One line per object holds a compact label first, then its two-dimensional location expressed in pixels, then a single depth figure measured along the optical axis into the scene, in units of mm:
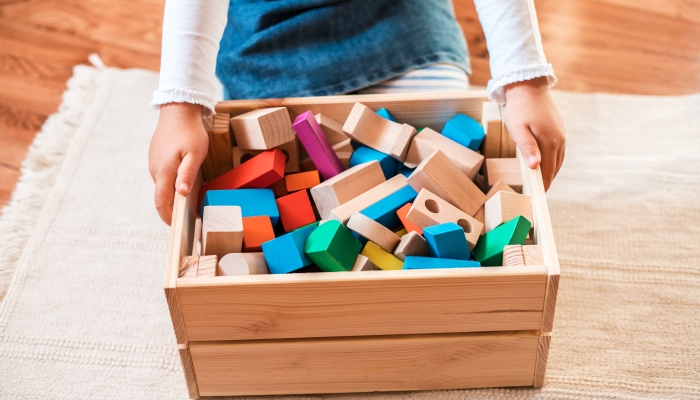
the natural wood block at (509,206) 731
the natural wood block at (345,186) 780
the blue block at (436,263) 690
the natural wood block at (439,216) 740
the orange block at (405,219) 751
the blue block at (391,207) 750
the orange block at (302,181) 825
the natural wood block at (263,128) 810
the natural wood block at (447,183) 765
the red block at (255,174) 793
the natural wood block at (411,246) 710
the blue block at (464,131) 844
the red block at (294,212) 787
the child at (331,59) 792
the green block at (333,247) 683
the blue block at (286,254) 699
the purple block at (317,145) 809
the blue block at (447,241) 684
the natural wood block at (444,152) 813
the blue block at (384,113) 863
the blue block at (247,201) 762
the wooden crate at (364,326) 657
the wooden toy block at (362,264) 709
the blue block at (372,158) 833
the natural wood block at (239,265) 691
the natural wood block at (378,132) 824
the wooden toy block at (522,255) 665
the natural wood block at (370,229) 722
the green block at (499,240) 694
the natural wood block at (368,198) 747
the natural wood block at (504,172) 805
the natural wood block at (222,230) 714
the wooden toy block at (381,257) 722
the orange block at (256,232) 740
